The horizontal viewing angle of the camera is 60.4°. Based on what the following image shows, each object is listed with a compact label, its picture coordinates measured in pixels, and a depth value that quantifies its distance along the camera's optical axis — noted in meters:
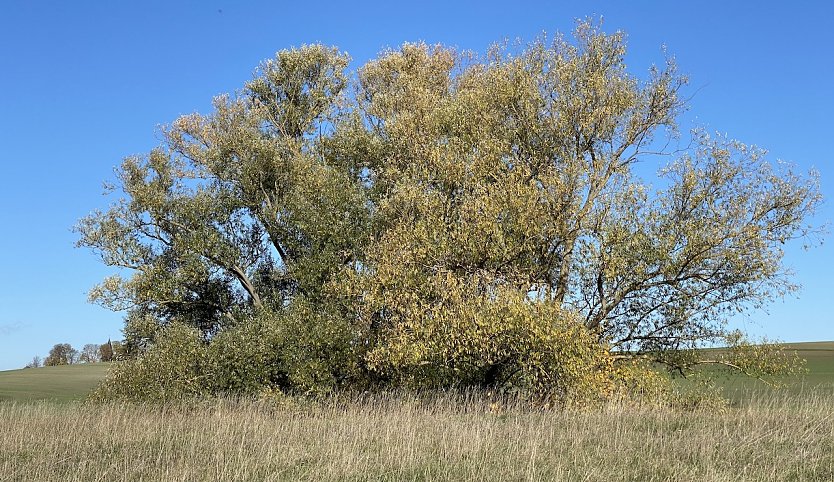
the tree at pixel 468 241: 21.34
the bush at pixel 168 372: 25.02
